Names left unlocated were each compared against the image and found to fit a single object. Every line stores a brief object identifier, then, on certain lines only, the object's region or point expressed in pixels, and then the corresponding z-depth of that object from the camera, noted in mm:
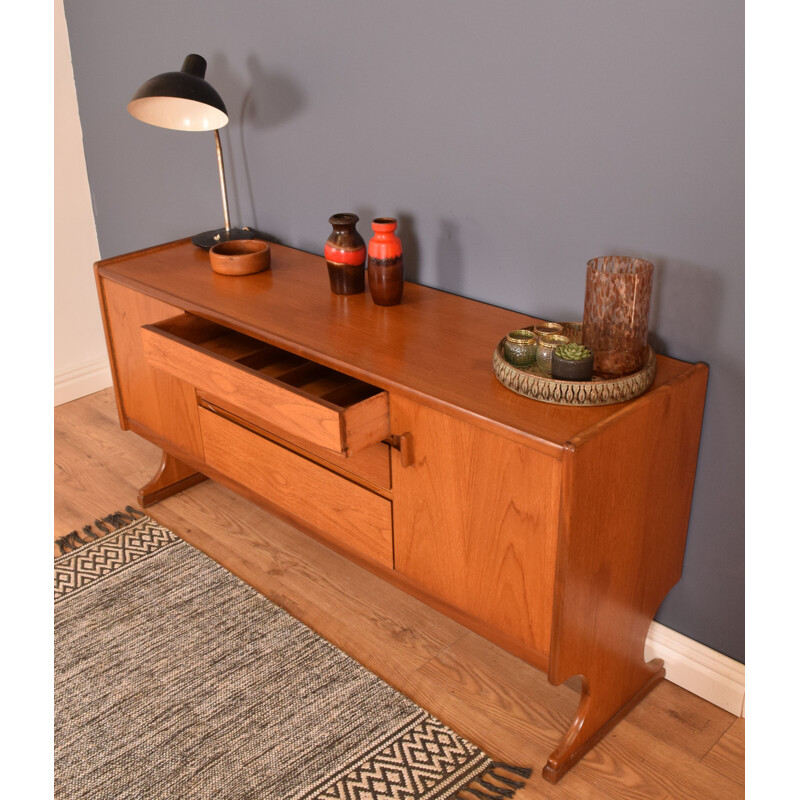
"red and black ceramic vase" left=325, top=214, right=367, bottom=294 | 1792
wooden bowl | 2018
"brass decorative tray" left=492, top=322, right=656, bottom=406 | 1338
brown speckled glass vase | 1366
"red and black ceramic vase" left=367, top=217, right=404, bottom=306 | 1711
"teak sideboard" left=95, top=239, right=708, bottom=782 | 1348
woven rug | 1521
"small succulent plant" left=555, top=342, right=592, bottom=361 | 1354
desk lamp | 1897
